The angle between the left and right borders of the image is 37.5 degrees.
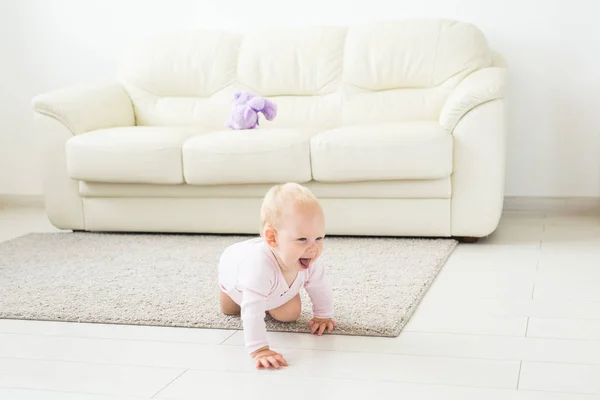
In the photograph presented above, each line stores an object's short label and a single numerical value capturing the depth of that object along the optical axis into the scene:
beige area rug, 2.47
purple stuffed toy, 3.86
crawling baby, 2.07
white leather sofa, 3.45
